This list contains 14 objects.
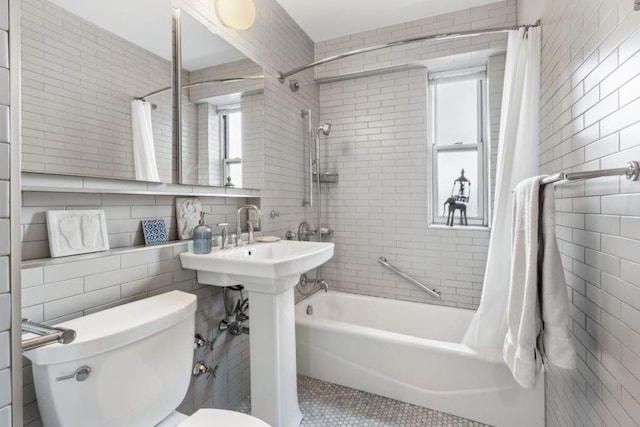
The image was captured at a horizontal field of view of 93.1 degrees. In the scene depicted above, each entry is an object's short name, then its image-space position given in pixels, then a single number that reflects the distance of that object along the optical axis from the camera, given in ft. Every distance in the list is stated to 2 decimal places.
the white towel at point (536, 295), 3.51
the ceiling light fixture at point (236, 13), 5.88
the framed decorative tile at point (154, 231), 4.66
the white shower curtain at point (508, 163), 5.68
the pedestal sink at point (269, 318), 4.66
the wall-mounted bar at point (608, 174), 2.63
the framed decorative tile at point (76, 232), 3.54
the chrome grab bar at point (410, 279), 8.37
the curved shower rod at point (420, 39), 6.00
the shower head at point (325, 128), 8.60
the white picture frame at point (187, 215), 5.23
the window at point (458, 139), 8.46
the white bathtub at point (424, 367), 5.48
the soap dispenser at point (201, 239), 4.91
